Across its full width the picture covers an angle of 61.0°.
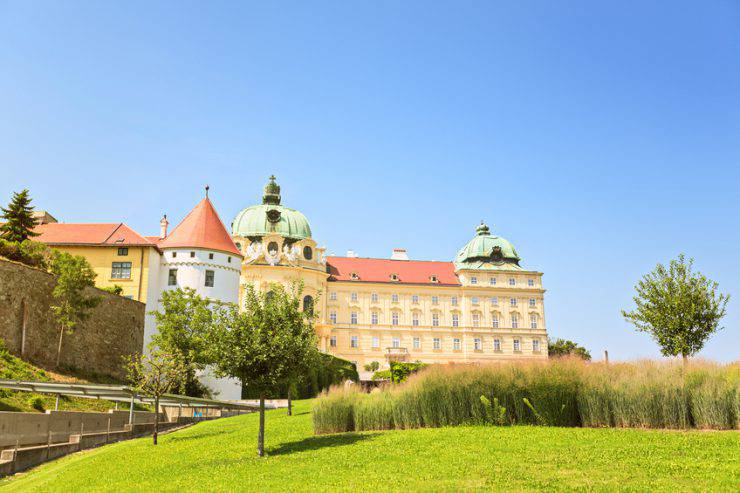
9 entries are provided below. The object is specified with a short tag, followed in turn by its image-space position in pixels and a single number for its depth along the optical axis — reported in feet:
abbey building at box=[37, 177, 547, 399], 256.52
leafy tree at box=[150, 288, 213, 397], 121.70
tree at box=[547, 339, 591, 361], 297.74
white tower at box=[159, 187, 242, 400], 158.81
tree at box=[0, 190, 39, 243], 136.05
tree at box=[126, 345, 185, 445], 84.48
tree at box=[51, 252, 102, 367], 121.08
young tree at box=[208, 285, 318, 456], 64.69
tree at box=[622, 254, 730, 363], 91.81
